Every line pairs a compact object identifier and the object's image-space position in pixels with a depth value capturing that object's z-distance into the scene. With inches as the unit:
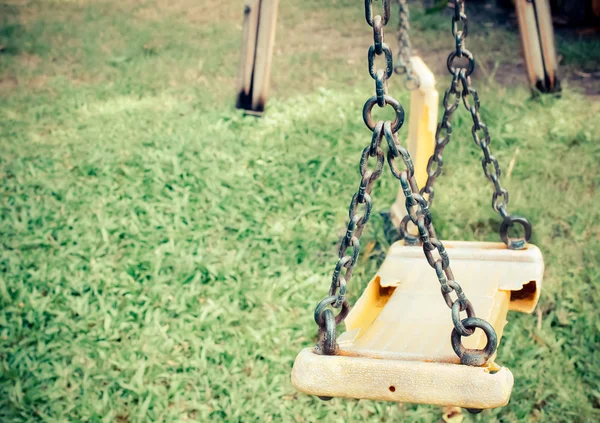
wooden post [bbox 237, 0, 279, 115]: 139.5
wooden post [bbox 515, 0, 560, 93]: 137.4
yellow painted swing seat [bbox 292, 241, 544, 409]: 43.9
